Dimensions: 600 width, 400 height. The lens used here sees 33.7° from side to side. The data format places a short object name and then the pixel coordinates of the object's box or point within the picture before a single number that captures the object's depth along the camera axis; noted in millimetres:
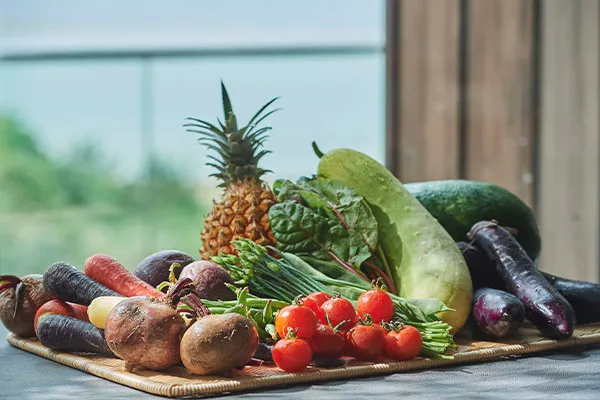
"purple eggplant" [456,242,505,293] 2367
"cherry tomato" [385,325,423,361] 1925
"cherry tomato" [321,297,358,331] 1934
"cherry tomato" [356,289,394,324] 1994
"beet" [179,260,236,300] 2100
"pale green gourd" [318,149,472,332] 2211
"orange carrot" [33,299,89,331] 2125
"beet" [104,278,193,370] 1775
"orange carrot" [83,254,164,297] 2129
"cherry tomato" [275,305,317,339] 1837
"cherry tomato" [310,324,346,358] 1870
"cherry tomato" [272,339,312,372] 1799
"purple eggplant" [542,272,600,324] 2395
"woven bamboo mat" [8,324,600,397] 1712
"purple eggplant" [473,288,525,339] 2113
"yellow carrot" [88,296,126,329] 1946
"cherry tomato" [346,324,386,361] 1903
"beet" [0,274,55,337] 2199
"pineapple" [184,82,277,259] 2430
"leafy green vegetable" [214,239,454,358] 2002
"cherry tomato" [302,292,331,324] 1946
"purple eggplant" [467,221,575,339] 2154
